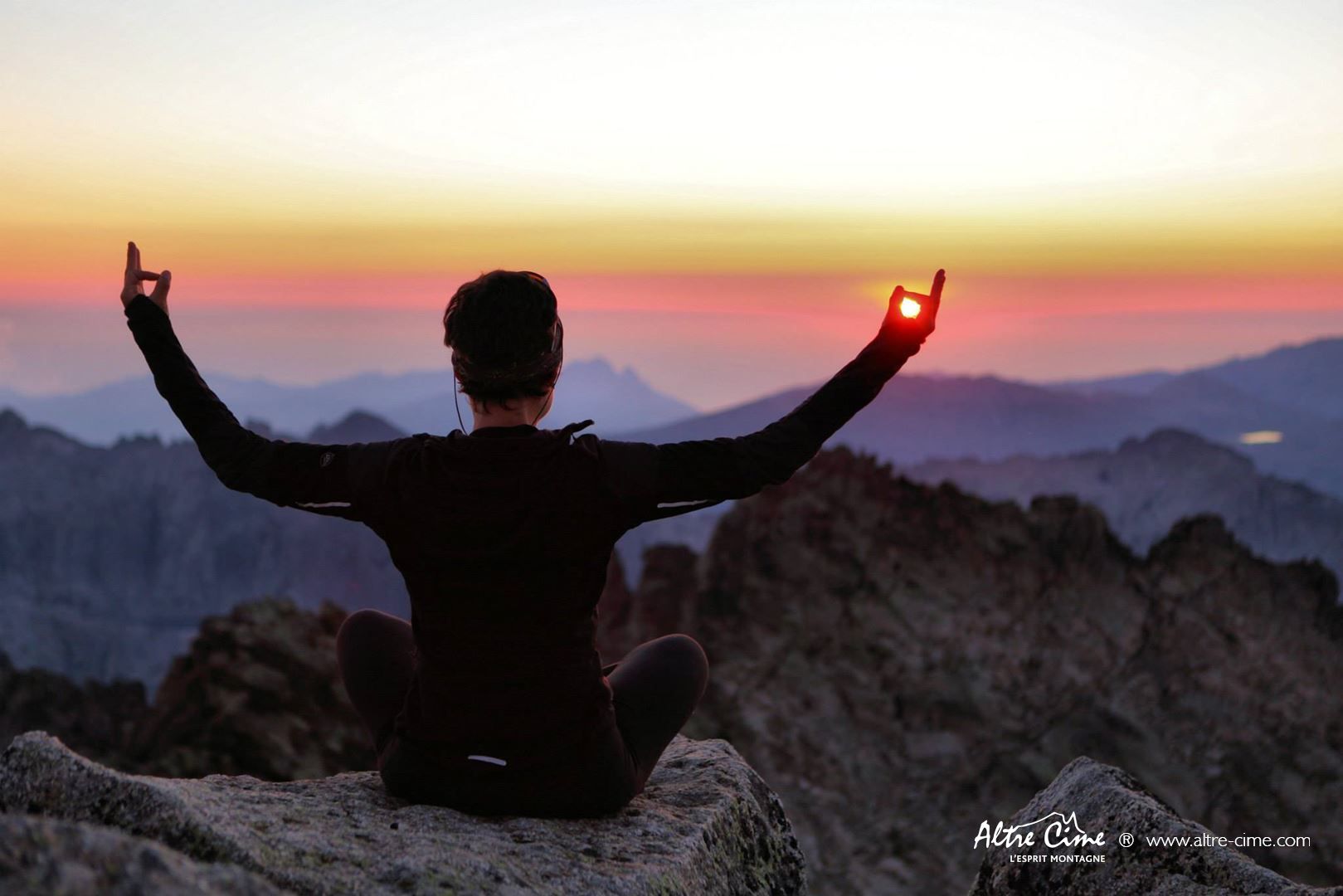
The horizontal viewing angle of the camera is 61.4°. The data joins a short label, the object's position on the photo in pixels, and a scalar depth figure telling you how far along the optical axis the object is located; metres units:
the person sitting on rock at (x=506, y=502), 4.59
